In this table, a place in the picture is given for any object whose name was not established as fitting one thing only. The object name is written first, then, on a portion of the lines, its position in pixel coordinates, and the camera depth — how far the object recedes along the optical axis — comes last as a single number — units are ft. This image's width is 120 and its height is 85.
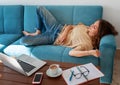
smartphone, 4.33
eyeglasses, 4.49
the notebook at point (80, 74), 4.34
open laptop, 4.53
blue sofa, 6.28
